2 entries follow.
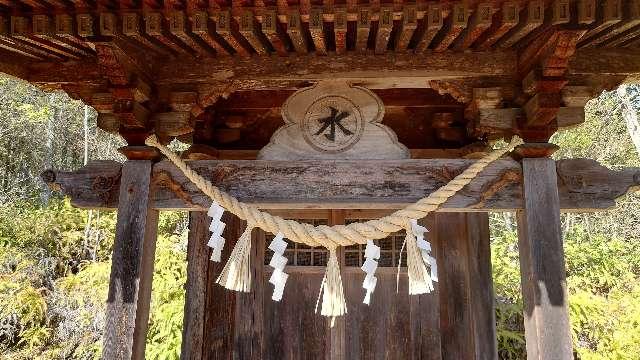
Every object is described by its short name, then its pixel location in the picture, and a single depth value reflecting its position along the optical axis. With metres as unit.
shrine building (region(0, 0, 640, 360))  2.50
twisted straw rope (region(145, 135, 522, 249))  2.63
